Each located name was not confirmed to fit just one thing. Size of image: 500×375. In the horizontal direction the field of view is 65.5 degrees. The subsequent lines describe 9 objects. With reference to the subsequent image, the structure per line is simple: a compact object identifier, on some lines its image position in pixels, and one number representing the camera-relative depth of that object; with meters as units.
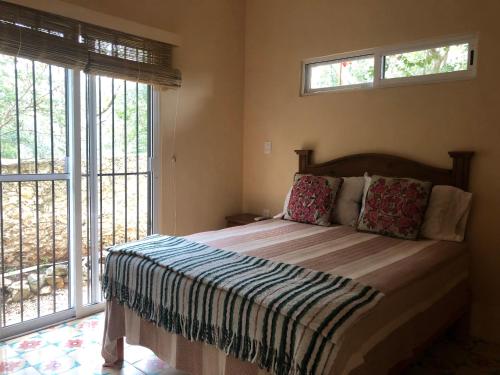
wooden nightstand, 3.50
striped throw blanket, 1.30
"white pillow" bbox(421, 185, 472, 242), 2.45
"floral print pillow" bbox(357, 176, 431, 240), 2.42
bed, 1.52
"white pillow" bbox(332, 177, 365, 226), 2.82
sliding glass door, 2.47
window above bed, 2.59
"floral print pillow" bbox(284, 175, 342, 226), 2.84
